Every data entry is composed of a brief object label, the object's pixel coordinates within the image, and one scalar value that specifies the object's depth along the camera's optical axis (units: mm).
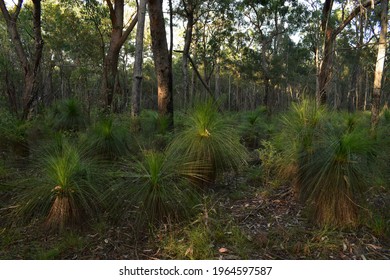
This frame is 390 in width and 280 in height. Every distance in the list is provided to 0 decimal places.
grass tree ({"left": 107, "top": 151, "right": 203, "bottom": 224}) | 3141
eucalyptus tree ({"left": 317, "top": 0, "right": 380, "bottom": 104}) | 8727
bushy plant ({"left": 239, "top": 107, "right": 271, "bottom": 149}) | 7672
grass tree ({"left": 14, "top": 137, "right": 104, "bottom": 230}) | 3193
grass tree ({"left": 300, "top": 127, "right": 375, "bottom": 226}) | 3047
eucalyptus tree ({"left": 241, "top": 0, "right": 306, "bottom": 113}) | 15143
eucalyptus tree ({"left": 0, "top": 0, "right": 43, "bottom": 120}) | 7965
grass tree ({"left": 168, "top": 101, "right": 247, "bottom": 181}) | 3785
